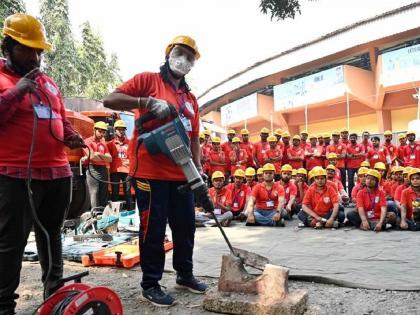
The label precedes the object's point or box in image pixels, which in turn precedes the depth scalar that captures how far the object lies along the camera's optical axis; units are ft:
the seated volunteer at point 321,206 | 22.21
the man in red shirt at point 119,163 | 26.89
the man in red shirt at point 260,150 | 33.86
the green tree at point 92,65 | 102.35
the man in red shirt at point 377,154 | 34.14
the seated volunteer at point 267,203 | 24.01
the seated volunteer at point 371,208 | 21.06
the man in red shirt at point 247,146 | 34.41
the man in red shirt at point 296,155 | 34.27
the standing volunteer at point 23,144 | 7.90
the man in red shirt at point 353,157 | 34.35
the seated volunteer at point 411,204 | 20.83
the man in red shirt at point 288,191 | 26.55
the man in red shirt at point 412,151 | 32.86
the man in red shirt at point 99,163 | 23.24
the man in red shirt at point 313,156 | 35.06
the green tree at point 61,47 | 90.29
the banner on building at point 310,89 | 56.85
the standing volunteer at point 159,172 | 9.99
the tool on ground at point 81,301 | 6.44
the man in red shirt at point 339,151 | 34.60
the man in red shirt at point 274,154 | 33.17
